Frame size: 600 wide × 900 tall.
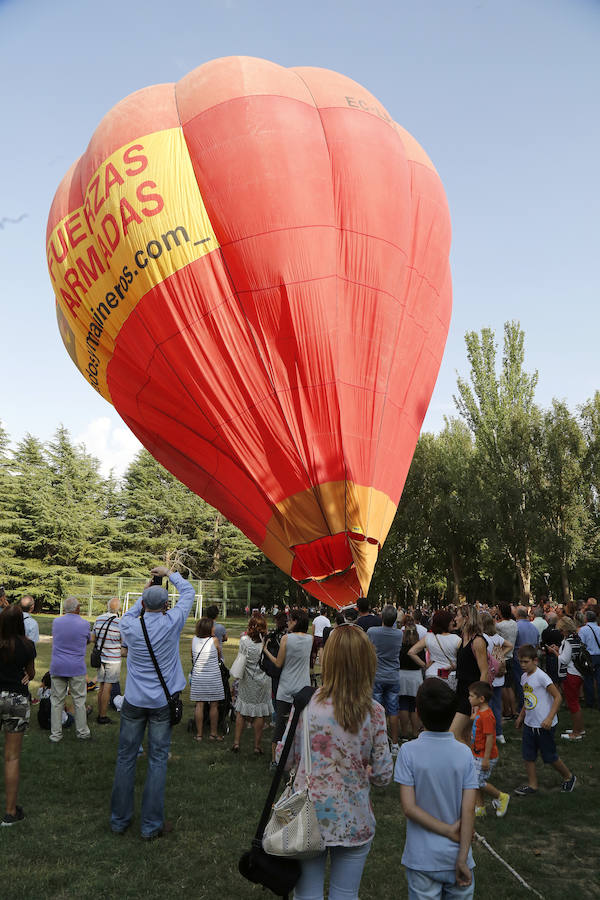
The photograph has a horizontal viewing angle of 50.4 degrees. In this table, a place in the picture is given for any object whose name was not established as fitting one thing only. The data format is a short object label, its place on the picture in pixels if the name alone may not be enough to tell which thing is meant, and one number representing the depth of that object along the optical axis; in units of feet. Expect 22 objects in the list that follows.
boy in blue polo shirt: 8.57
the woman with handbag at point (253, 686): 23.63
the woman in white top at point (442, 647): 21.48
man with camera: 14.99
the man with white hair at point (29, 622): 25.57
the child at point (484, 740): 17.02
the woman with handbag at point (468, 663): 17.85
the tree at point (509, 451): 97.91
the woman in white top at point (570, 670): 25.96
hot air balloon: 27.37
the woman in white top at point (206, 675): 24.53
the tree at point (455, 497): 107.14
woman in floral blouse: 8.93
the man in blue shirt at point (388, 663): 23.43
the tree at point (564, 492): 93.35
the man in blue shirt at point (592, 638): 29.12
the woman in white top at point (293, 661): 21.25
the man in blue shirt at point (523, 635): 29.27
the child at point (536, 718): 18.45
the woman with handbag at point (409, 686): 25.08
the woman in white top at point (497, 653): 23.41
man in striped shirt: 26.21
